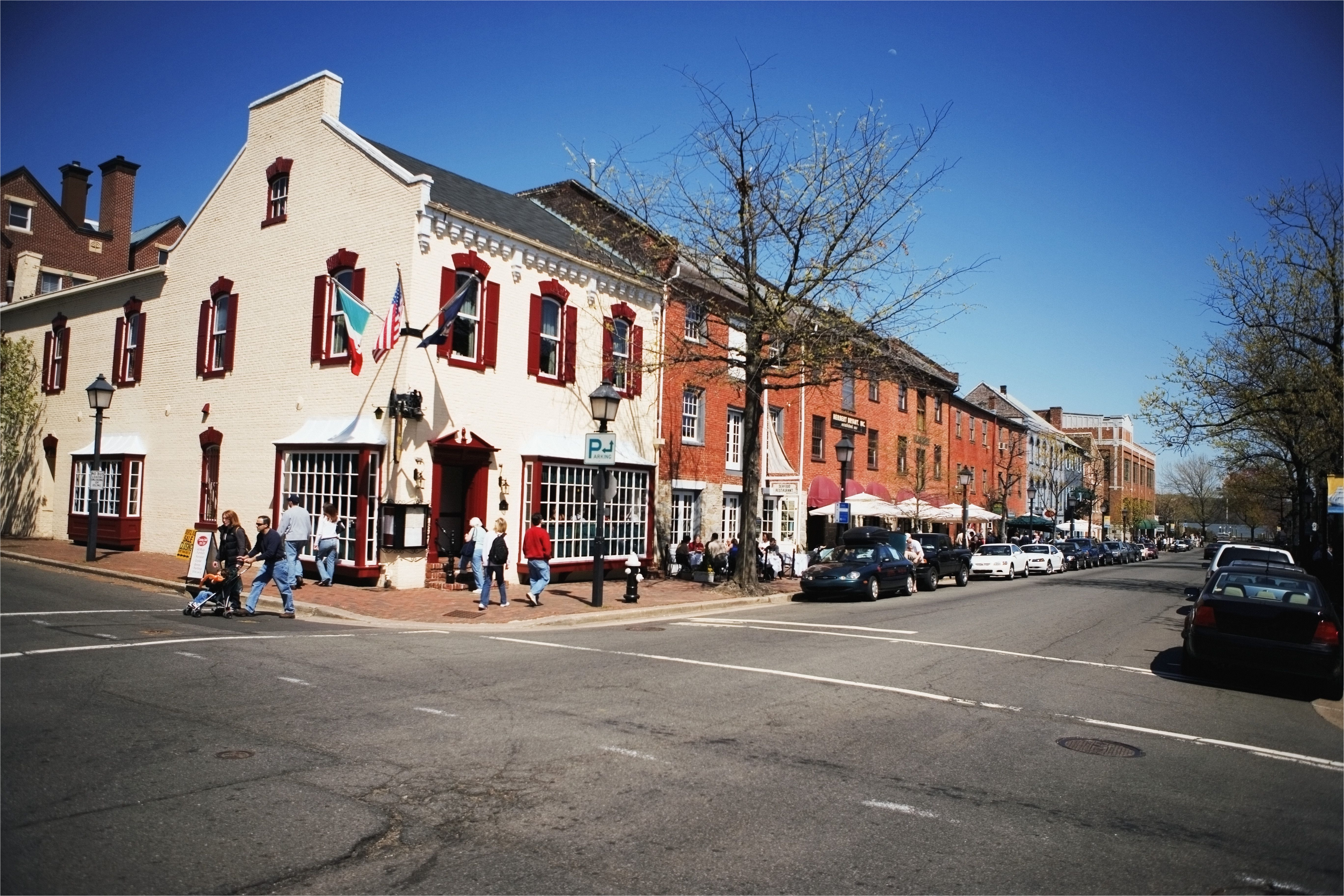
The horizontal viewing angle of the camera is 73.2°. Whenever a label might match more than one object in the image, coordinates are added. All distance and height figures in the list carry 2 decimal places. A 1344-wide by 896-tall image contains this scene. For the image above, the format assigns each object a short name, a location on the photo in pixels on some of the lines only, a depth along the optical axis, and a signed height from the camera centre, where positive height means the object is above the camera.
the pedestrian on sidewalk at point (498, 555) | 16.45 -1.01
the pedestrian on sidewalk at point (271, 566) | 14.57 -1.16
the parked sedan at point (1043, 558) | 40.06 -1.99
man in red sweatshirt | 17.11 -1.13
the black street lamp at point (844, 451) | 26.91 +1.72
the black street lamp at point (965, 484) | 39.69 +1.21
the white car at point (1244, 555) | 21.38 -0.85
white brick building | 18.98 +3.26
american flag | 17.91 +3.27
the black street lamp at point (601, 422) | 17.47 +1.58
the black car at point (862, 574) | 21.67 -1.60
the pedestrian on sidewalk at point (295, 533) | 14.86 -0.65
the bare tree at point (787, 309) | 20.88 +4.73
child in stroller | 13.93 -1.55
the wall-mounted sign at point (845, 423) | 35.31 +3.41
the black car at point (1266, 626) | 10.79 -1.32
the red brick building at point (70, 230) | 42.75 +12.69
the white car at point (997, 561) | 35.66 -1.93
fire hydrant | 18.69 -1.66
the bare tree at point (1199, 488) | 117.81 +3.92
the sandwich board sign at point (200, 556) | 15.97 -1.13
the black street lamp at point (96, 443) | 20.89 +1.11
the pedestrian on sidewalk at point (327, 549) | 18.09 -1.06
